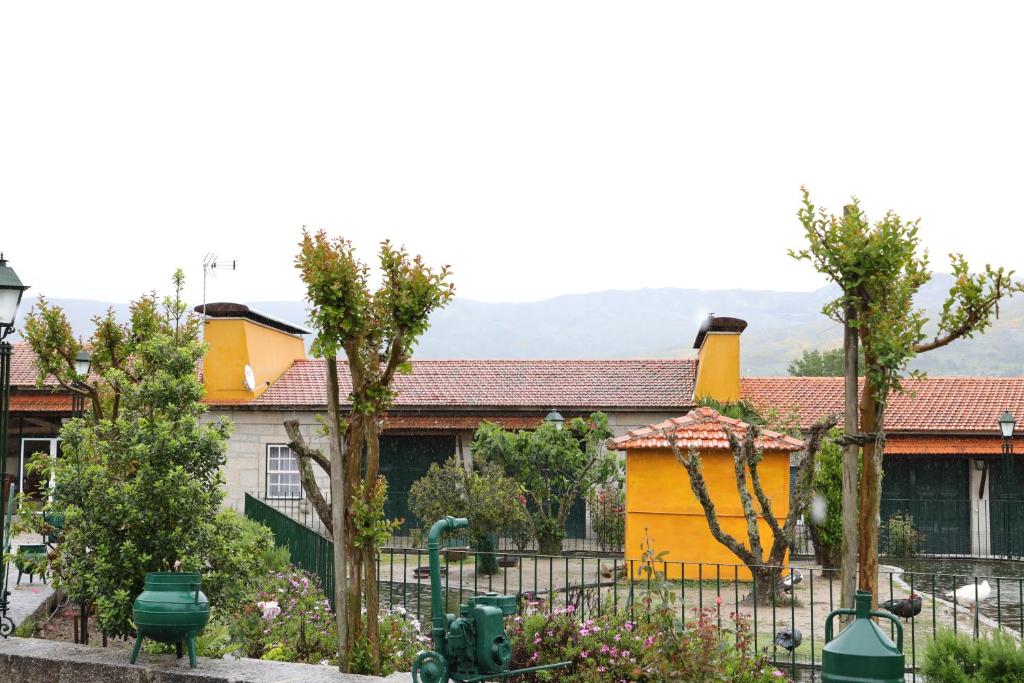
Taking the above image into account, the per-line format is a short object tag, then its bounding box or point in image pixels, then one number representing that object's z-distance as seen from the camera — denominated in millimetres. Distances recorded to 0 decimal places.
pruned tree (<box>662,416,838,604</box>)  12352
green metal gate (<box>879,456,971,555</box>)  22312
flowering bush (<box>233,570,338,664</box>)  8680
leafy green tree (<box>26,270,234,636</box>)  7406
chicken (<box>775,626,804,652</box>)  8484
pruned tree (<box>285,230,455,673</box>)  6422
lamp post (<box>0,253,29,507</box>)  9062
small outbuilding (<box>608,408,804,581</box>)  15906
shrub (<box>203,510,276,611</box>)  7619
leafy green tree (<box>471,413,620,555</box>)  19453
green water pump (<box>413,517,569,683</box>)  5492
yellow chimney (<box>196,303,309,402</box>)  25781
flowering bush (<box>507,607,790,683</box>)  6211
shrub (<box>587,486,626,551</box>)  20500
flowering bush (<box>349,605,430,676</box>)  6535
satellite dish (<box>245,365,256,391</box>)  25625
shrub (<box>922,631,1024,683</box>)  6918
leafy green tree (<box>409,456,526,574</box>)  17062
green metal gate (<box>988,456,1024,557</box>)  21672
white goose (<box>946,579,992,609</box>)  13550
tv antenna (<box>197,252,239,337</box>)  27562
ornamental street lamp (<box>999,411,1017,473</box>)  21125
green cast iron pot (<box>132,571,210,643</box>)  6500
